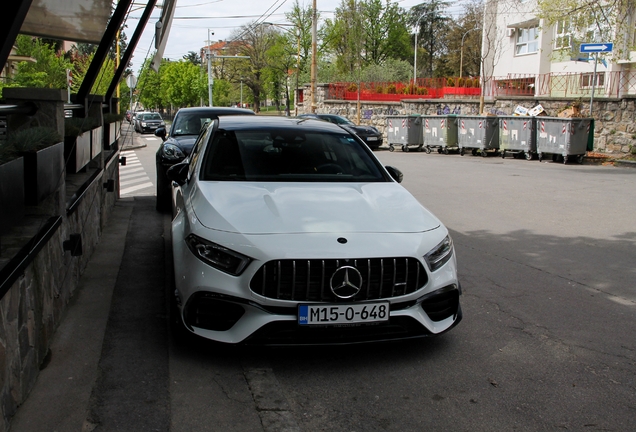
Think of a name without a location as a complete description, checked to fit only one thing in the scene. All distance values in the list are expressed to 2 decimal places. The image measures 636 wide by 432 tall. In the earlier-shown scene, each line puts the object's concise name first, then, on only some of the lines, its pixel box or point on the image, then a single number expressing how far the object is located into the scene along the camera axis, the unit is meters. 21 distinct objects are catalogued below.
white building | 26.86
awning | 6.09
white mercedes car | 3.92
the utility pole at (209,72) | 52.36
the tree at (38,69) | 13.44
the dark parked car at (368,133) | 27.90
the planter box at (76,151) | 6.10
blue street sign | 19.16
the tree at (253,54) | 75.88
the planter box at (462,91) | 40.81
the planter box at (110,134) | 9.89
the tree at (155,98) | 76.81
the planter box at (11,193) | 3.42
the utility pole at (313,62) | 34.28
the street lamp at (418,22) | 94.56
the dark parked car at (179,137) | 9.40
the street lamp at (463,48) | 69.94
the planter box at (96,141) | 7.47
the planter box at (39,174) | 3.94
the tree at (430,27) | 94.56
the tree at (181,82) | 79.12
